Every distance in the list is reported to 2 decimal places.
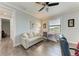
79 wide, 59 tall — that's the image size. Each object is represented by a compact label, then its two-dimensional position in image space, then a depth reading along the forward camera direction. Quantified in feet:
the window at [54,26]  8.23
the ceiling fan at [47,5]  7.46
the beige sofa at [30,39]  8.43
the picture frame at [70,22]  8.17
